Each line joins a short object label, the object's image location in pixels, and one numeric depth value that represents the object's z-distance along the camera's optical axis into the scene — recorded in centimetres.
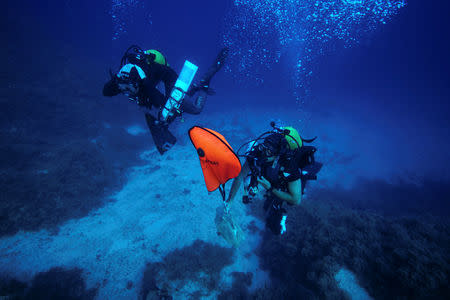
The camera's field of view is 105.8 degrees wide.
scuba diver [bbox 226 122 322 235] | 250
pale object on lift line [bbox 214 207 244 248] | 305
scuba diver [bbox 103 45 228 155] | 358
